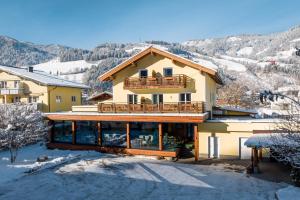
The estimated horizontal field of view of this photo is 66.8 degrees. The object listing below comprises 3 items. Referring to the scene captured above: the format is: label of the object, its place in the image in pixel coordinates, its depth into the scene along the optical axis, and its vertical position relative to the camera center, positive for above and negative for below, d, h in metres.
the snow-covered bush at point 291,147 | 10.59 -2.55
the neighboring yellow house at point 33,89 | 28.73 +1.63
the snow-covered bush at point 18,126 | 18.66 -2.05
